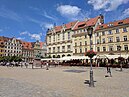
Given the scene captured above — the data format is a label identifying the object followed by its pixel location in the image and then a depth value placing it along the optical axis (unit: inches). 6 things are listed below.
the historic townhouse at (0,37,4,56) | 2060.2
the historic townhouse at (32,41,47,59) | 2526.4
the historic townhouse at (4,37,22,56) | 2134.0
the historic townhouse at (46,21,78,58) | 1549.1
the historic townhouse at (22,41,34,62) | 2353.6
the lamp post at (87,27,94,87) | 280.0
